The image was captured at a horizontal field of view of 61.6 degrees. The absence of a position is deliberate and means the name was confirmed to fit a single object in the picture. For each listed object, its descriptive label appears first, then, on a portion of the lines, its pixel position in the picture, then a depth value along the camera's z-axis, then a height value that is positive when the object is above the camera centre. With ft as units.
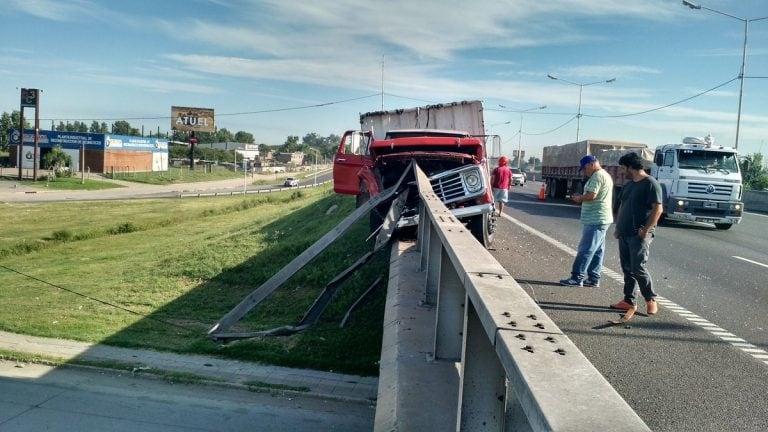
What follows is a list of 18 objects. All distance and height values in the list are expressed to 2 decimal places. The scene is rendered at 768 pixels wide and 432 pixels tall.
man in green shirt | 27.20 -1.61
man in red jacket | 52.49 -0.38
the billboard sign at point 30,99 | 200.13 +16.36
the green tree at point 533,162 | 496.60 +13.95
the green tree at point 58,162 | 212.02 -2.84
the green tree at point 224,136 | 616.06 +25.98
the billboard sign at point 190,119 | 281.95 +18.15
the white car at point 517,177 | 164.10 +0.22
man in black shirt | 22.58 -1.53
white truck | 60.64 +0.38
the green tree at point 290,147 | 625.16 +18.95
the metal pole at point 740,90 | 100.22 +15.54
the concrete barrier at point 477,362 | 5.77 -2.34
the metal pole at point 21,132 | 190.32 +5.59
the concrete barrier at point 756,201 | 109.40 -1.74
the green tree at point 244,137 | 613.93 +25.43
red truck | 35.88 +0.06
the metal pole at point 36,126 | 187.73 +7.93
